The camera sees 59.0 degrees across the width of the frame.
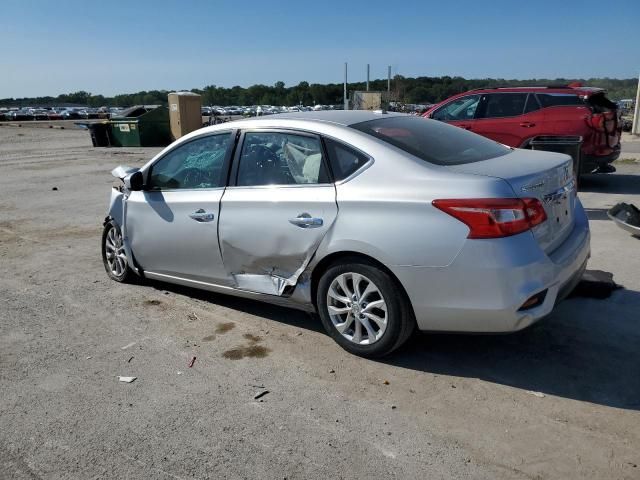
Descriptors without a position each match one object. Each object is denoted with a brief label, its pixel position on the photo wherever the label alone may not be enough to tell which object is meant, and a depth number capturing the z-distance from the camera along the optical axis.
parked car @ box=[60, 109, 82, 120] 70.31
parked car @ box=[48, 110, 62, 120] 69.09
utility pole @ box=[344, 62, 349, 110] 21.33
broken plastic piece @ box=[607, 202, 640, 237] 6.70
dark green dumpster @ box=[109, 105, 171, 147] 24.41
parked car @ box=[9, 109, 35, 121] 65.20
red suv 9.59
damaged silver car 3.32
